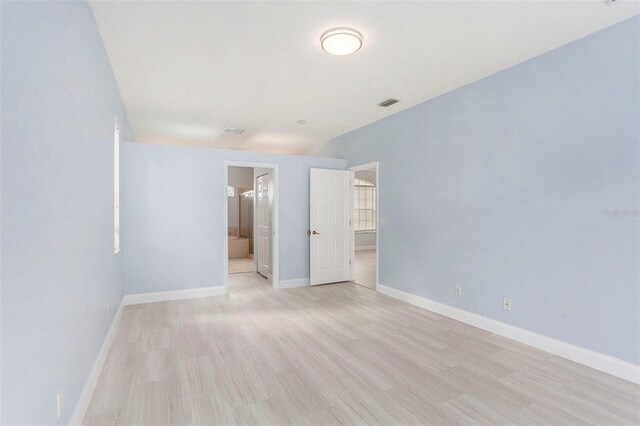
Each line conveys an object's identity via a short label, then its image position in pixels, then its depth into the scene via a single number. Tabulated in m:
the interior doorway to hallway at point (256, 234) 5.57
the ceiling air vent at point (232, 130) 5.77
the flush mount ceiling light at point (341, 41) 2.68
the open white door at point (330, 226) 5.74
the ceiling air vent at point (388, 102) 4.36
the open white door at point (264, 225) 6.13
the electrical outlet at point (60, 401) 1.63
